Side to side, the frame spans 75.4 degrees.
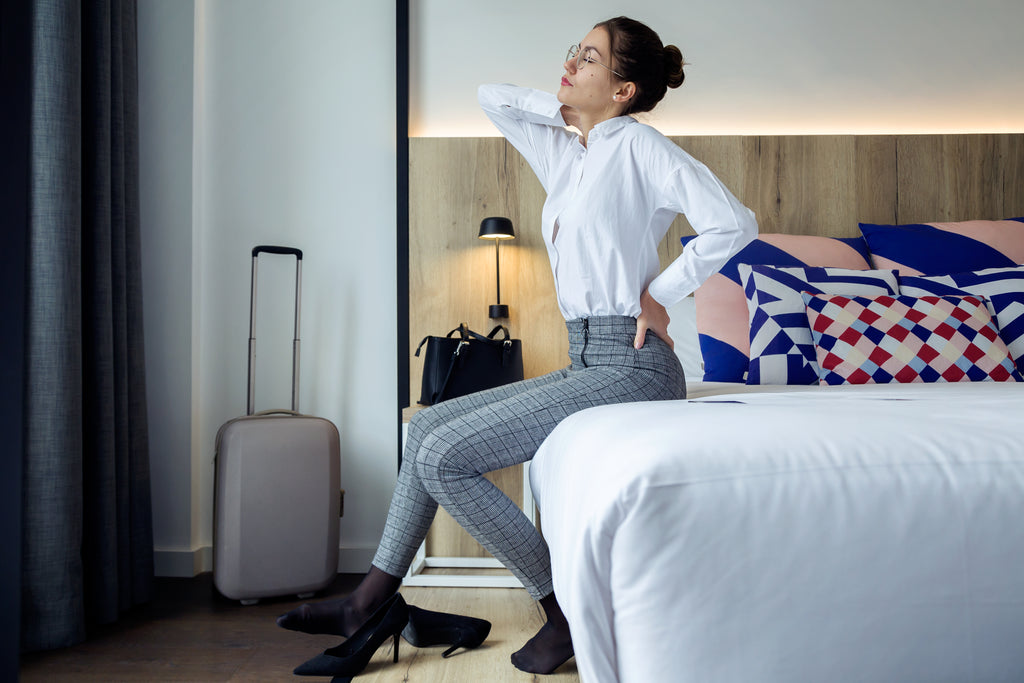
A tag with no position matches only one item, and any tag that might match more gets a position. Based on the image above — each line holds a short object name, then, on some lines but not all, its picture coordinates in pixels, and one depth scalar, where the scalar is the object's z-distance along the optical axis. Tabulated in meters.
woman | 1.23
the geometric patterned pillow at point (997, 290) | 1.84
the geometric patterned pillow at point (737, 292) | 1.99
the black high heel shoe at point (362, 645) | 1.26
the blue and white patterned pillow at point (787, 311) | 1.84
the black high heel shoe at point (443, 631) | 1.37
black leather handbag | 2.14
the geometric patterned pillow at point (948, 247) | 2.23
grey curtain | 1.78
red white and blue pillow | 1.74
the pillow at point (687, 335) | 2.17
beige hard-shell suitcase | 2.13
